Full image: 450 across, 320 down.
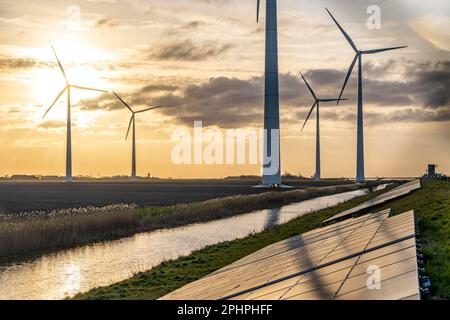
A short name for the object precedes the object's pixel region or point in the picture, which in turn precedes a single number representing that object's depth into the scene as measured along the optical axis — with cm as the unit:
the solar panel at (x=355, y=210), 3669
